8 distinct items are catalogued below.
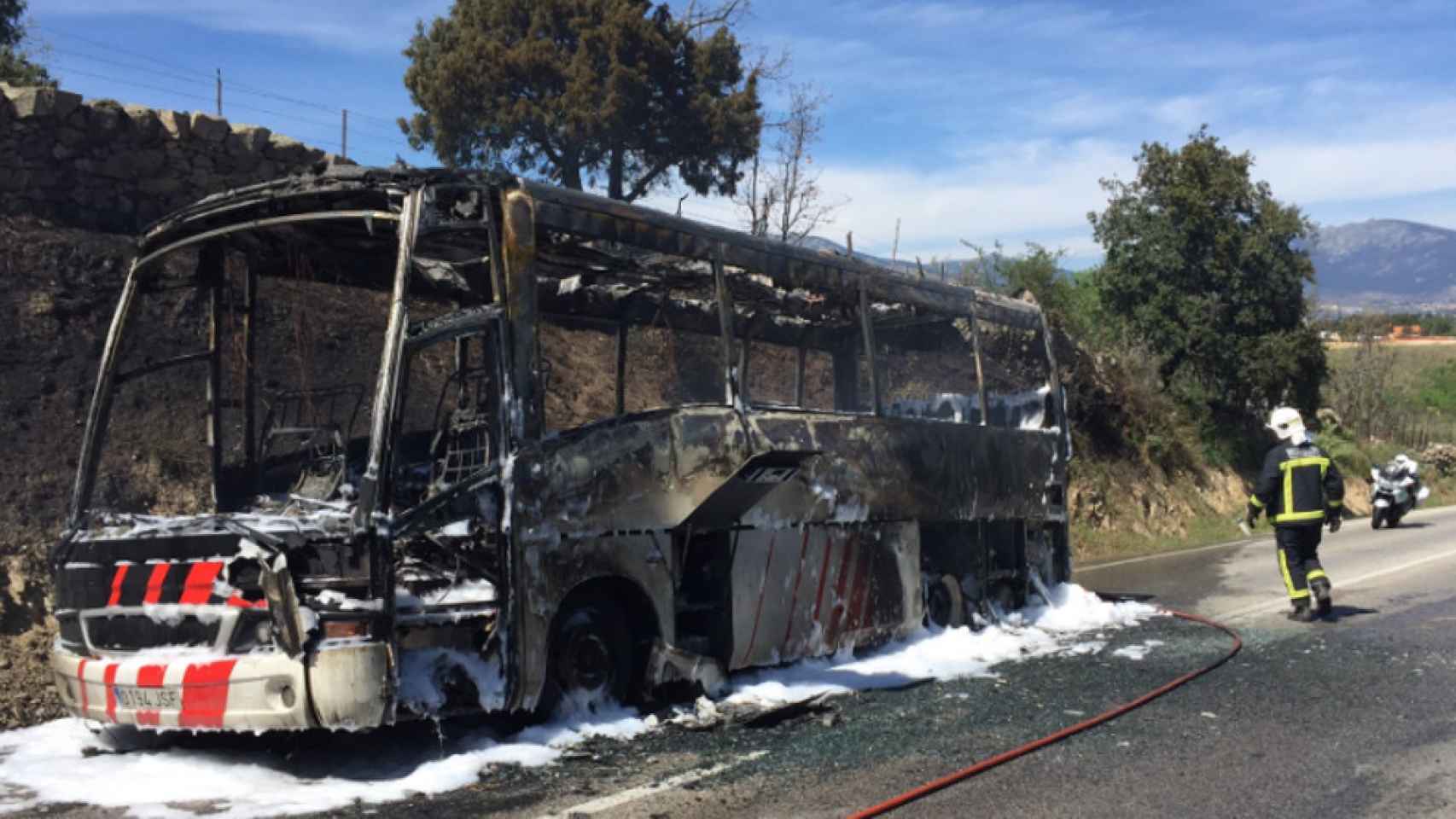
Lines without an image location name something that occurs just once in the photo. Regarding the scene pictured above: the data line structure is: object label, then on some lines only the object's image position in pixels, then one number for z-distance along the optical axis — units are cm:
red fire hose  531
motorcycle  2200
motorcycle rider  2227
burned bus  571
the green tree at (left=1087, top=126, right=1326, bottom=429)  2727
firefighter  1062
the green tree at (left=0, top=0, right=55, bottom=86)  1820
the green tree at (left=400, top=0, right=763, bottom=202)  2570
